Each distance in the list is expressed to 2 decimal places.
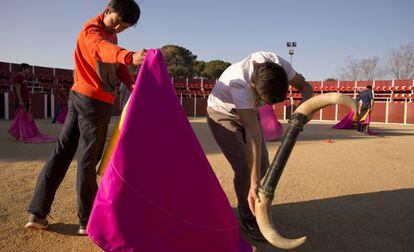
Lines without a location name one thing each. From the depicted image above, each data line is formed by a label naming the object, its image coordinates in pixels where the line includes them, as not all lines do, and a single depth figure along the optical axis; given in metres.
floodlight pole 29.25
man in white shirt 1.76
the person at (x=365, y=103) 9.70
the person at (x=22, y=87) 5.59
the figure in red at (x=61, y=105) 10.42
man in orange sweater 1.96
